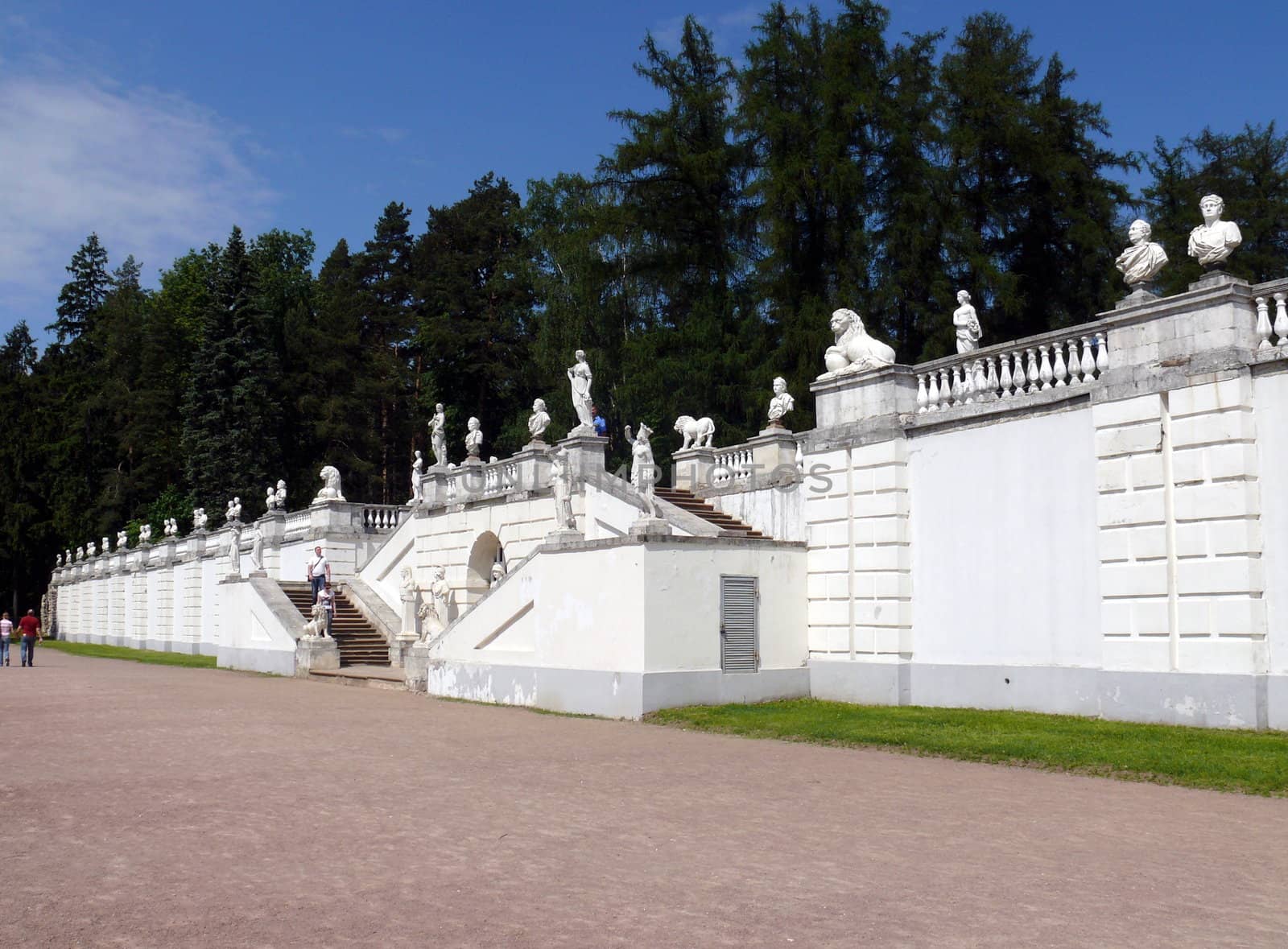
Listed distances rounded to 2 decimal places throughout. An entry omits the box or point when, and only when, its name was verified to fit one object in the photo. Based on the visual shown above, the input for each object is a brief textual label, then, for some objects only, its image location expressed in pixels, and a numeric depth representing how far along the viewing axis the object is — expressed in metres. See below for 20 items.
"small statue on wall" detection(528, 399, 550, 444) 27.35
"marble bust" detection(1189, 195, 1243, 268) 14.07
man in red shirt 34.91
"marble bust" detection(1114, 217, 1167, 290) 14.90
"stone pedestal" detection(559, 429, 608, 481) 25.33
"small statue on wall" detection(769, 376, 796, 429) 23.53
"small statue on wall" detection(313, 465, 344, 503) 35.62
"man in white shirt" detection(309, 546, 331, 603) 30.16
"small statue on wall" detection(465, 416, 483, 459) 29.48
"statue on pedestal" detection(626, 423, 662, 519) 18.53
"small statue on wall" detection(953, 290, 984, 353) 18.67
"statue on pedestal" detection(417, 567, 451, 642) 24.27
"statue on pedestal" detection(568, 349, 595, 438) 24.73
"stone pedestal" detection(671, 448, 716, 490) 25.02
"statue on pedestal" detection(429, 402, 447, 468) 31.45
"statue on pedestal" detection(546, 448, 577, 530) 20.17
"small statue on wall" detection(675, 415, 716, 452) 25.67
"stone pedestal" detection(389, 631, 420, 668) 26.89
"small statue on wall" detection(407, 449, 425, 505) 31.98
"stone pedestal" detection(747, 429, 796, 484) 23.16
